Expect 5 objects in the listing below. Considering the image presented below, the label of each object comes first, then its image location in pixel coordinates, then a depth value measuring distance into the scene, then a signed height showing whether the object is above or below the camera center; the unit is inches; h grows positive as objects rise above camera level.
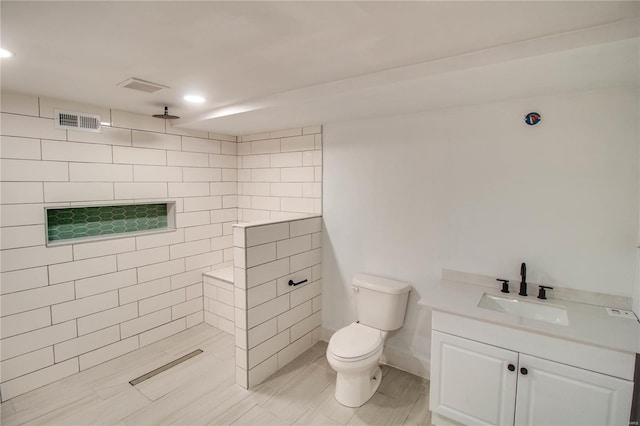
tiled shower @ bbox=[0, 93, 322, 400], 86.6 -12.0
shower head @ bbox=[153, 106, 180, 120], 96.4 +21.9
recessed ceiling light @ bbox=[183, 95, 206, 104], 90.5 +26.4
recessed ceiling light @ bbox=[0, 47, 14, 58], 59.7 +25.6
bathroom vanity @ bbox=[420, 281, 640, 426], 58.1 -34.6
